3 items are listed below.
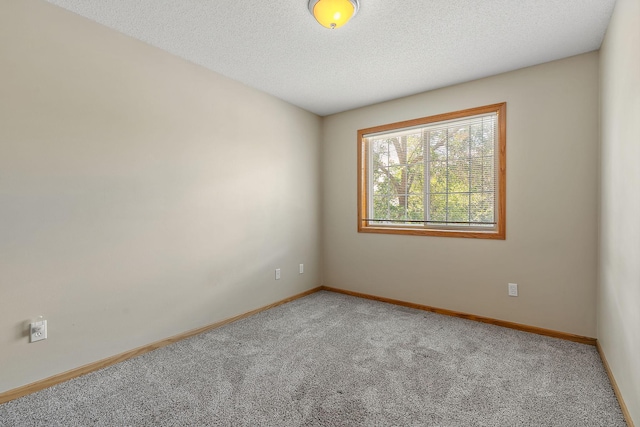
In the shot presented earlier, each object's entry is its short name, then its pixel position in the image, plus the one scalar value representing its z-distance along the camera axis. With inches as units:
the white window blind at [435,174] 119.1
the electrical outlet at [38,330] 72.4
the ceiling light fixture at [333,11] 72.0
